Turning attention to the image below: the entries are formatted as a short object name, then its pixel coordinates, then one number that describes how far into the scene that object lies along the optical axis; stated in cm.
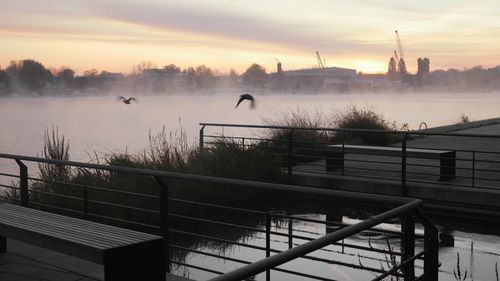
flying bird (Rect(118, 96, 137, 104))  2515
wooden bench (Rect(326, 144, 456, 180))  1078
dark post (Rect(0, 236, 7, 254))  567
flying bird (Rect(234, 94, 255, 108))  1401
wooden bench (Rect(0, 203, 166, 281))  393
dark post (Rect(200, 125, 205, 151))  1234
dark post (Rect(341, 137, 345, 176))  1155
